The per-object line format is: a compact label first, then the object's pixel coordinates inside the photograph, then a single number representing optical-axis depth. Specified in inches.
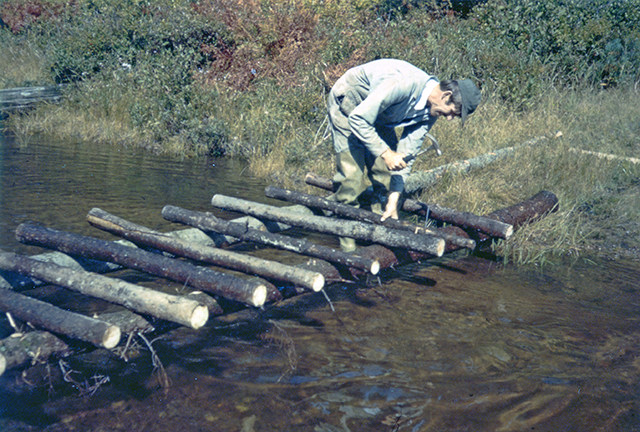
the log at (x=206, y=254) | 117.0
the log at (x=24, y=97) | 386.3
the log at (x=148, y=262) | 108.7
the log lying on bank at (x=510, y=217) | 154.1
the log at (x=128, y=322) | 101.3
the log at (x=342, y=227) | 145.0
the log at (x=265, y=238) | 135.7
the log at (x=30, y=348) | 90.2
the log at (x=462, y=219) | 175.8
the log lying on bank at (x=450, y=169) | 233.6
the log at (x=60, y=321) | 91.0
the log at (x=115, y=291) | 98.6
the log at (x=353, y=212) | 161.2
